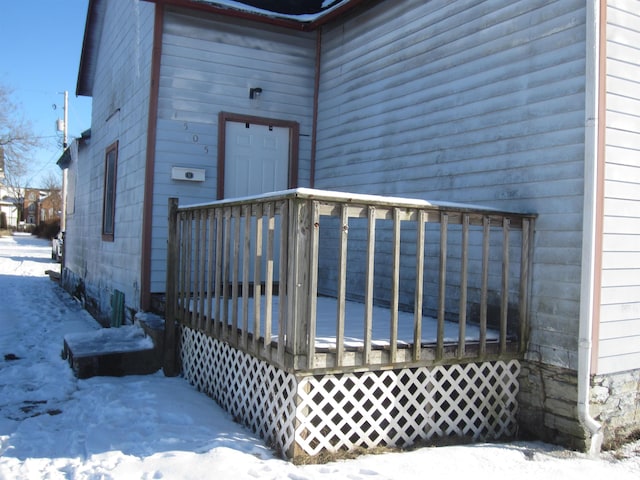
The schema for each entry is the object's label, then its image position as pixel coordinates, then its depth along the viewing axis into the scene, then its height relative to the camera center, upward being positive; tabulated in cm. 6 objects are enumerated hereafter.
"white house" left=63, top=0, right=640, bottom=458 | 441 +119
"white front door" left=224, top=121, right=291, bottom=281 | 767 +107
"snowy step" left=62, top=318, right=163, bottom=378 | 569 -119
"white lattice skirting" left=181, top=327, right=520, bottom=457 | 396 -121
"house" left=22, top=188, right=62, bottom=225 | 6025 +359
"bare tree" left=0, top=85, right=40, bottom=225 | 3094 +450
